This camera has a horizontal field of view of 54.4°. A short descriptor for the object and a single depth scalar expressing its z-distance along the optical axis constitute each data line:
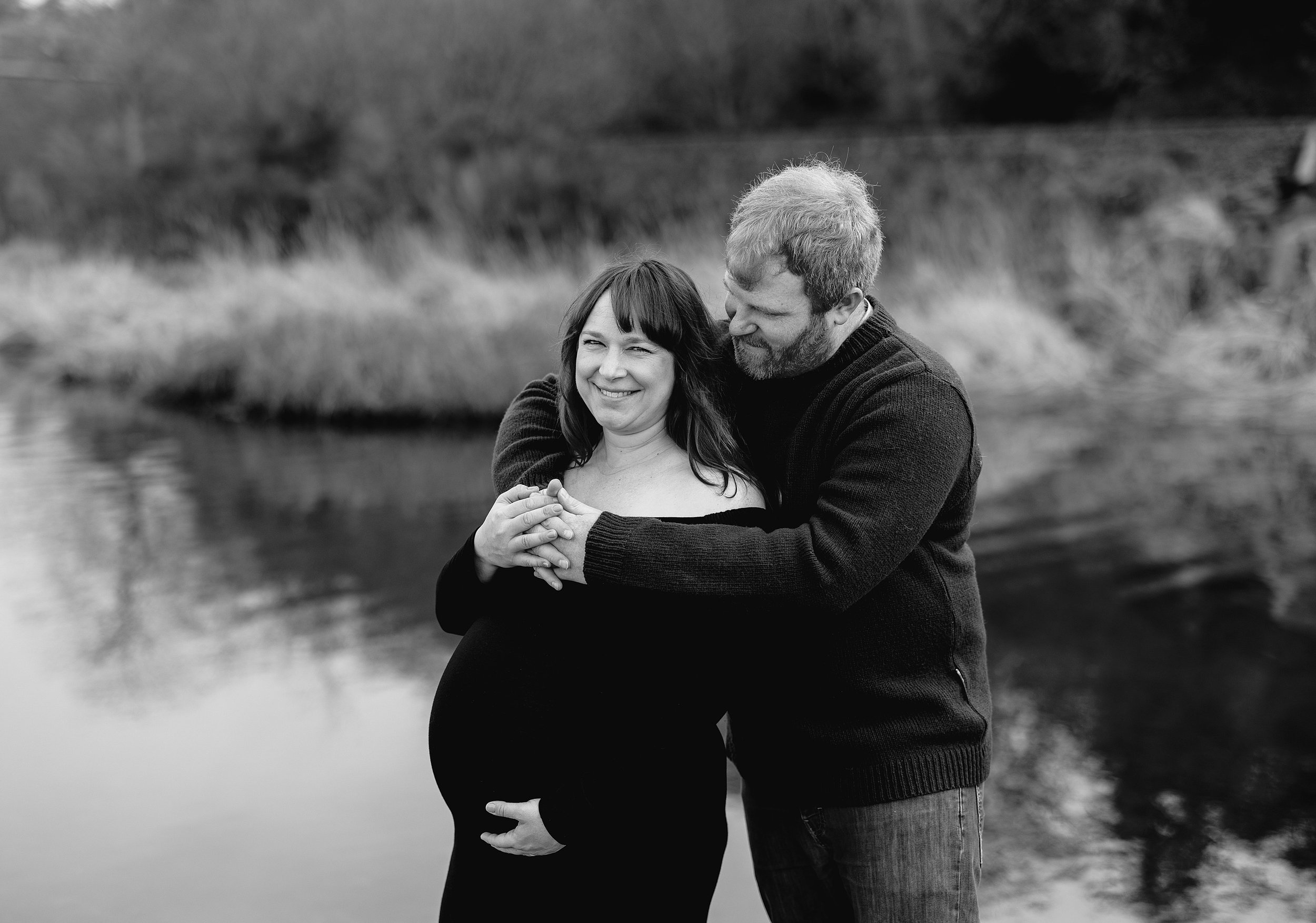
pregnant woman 2.28
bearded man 2.12
